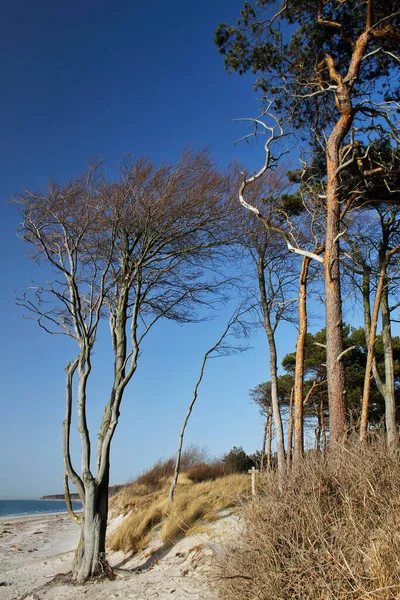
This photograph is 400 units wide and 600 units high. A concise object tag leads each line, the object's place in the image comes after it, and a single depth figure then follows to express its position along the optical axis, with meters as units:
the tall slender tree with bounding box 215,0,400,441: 8.60
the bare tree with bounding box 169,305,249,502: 12.94
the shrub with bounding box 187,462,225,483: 15.92
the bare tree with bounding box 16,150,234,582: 8.13
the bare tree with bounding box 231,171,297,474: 12.06
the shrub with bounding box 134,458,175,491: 16.53
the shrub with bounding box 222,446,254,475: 19.50
